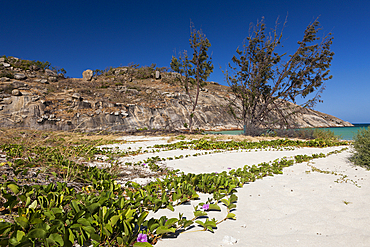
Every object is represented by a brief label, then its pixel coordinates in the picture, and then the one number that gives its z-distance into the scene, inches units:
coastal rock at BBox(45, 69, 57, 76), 1139.9
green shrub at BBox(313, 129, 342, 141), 457.8
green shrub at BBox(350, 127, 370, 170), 172.1
